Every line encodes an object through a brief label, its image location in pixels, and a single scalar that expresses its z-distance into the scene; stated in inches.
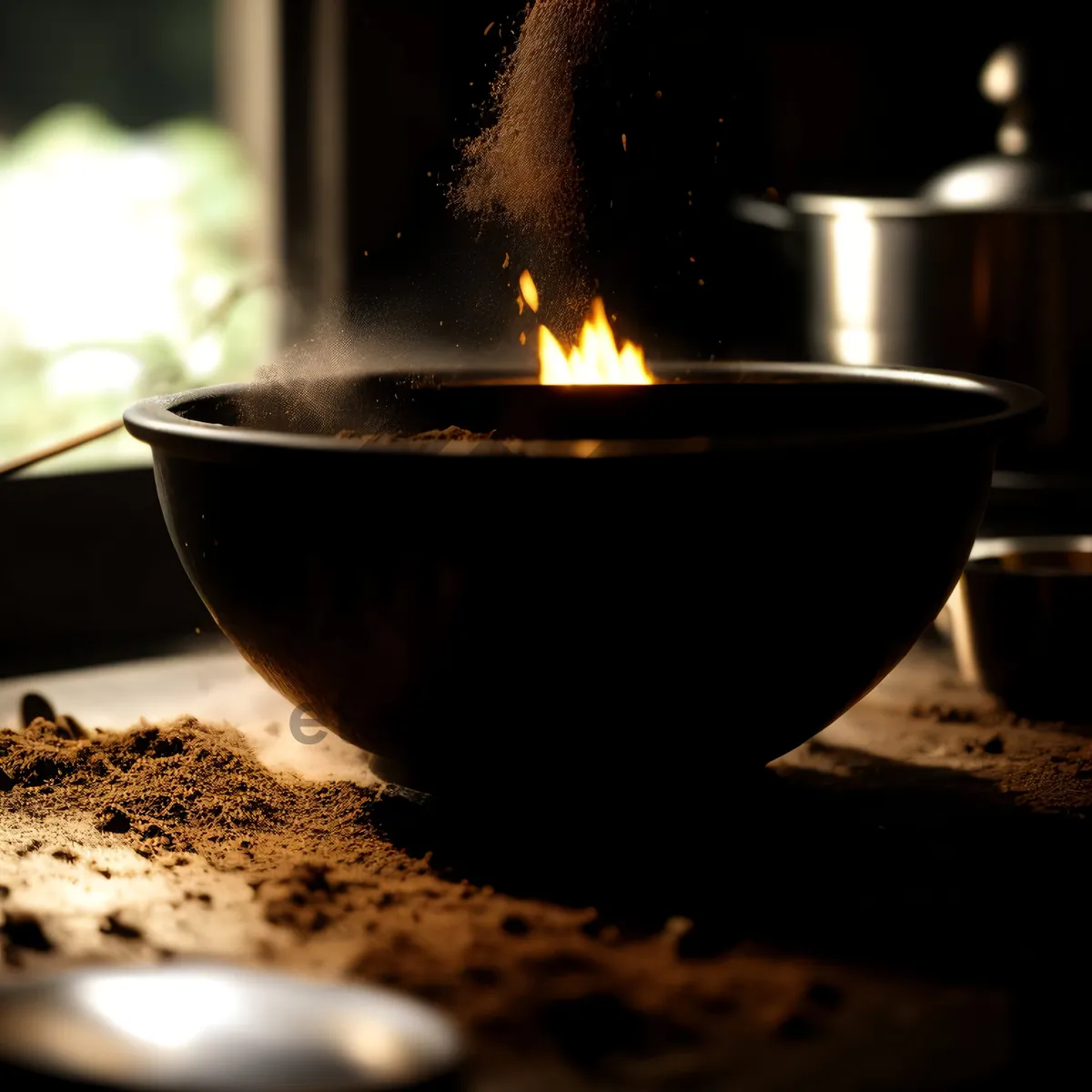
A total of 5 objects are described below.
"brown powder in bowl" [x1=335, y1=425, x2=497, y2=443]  32.7
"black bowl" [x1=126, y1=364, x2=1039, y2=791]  28.7
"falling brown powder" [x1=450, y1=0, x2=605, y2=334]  34.6
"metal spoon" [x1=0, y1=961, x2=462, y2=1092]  24.6
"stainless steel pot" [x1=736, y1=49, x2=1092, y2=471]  46.1
